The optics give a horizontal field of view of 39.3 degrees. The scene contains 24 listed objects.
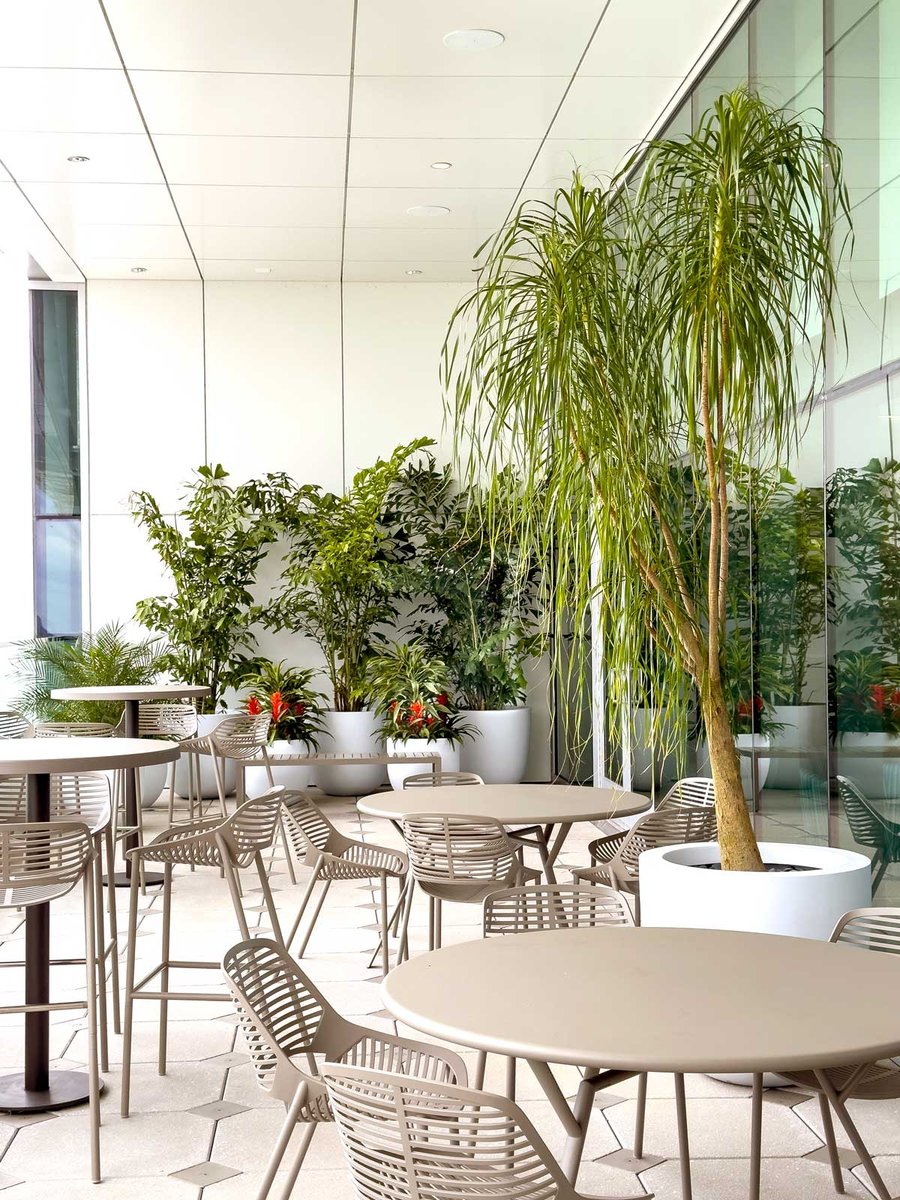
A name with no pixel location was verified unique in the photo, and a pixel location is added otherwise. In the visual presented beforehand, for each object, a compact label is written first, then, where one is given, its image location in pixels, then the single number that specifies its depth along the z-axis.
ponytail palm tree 3.53
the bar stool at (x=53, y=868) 3.06
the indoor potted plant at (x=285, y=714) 9.41
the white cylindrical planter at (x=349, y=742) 9.82
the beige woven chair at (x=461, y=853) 3.97
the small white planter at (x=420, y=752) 9.25
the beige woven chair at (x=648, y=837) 4.21
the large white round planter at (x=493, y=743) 9.84
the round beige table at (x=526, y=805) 4.15
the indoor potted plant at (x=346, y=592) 9.78
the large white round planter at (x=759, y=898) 3.37
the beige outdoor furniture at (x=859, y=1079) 2.44
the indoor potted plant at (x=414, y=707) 9.28
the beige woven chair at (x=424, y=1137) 1.65
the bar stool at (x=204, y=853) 3.70
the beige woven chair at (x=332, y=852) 4.56
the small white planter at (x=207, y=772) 9.56
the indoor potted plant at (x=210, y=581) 9.84
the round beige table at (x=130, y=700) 6.80
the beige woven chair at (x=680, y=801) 4.57
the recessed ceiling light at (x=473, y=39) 5.89
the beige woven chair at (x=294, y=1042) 2.20
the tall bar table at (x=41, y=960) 3.50
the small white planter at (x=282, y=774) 9.37
